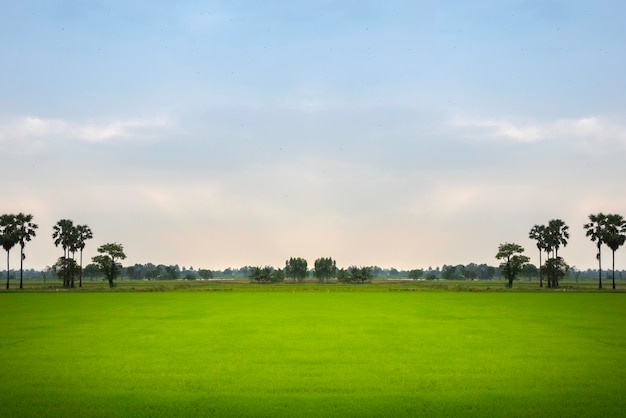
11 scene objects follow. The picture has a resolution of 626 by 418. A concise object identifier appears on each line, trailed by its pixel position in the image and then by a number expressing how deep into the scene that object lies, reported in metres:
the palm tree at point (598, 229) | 107.67
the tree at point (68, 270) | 115.96
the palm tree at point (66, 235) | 122.94
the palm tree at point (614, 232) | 105.06
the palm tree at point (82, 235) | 125.31
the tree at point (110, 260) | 124.62
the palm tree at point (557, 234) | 126.31
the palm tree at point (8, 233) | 103.19
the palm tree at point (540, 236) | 128.38
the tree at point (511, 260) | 126.94
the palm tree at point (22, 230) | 105.69
